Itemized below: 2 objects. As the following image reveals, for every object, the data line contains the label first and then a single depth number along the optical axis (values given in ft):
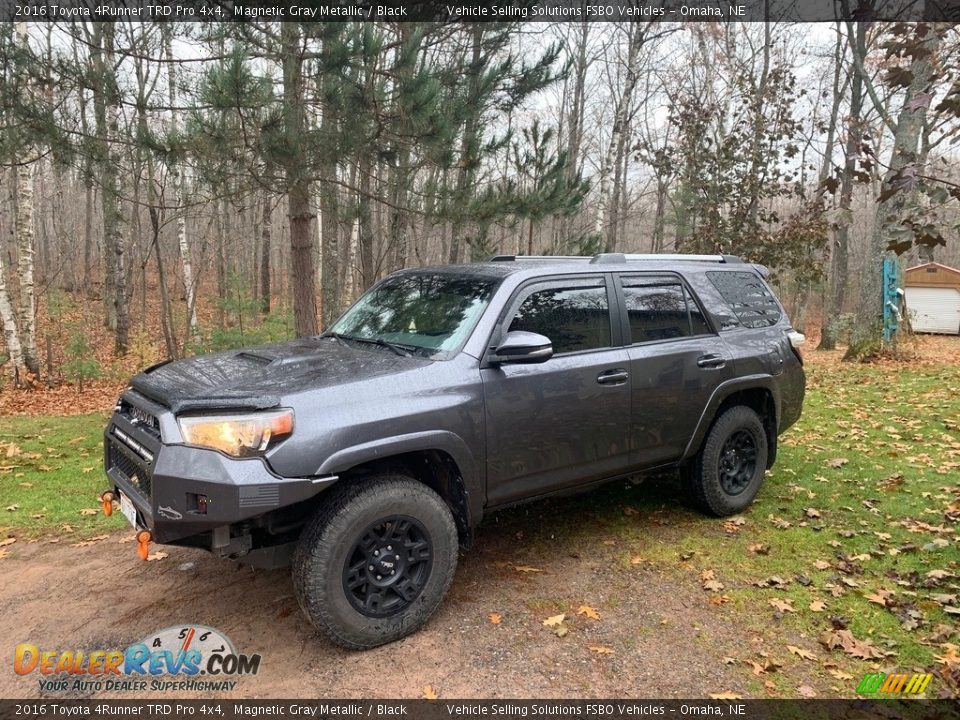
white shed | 77.05
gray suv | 9.42
